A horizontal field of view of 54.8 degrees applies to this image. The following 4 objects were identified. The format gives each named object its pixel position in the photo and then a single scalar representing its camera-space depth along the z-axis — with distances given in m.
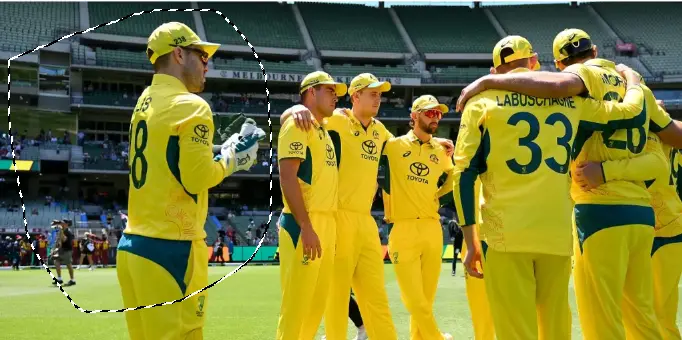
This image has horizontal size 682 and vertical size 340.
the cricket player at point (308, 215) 5.29
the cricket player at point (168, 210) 3.68
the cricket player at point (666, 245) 5.20
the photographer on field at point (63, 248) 19.59
